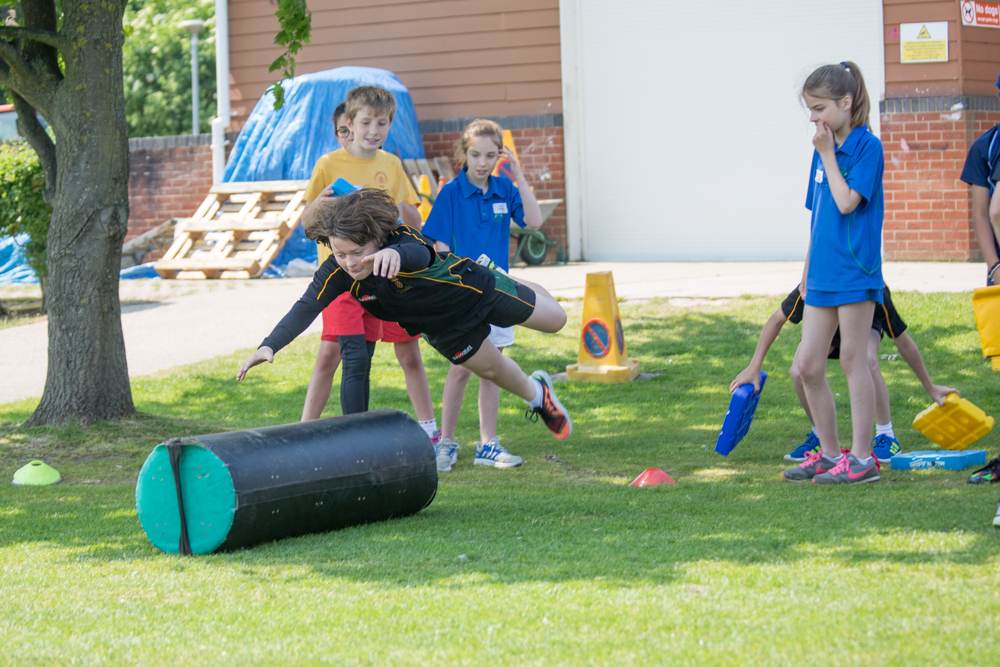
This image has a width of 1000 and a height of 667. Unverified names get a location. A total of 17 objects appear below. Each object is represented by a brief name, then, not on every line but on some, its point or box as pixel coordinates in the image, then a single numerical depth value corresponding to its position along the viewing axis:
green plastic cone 11.12
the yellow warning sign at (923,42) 26.19
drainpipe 33.00
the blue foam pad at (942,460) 10.25
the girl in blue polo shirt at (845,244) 9.11
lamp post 41.28
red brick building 26.73
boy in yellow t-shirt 10.83
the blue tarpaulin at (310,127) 29.89
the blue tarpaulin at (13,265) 29.64
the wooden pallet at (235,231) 27.77
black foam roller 7.78
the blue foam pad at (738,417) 10.63
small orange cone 10.20
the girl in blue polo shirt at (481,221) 11.36
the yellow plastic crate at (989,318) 8.90
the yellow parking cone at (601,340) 16.50
